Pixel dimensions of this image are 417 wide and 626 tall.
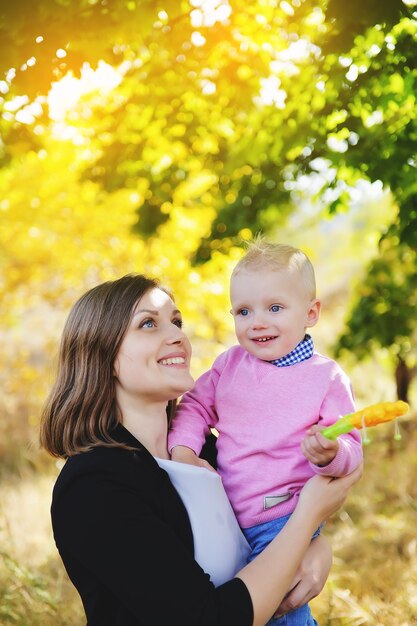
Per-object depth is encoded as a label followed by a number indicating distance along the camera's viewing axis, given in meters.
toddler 2.16
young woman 1.78
